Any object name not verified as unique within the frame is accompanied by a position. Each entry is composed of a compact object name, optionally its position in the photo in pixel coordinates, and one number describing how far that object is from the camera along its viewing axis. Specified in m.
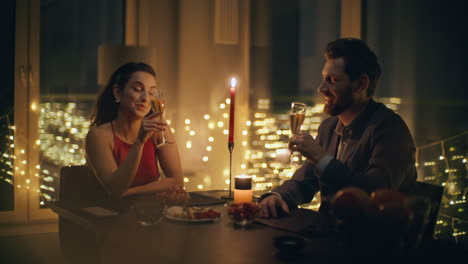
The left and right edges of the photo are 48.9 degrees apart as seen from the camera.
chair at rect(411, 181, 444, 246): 1.58
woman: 2.19
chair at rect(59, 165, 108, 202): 2.21
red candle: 1.95
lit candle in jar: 1.83
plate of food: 1.59
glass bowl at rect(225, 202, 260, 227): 1.55
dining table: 1.21
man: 1.75
